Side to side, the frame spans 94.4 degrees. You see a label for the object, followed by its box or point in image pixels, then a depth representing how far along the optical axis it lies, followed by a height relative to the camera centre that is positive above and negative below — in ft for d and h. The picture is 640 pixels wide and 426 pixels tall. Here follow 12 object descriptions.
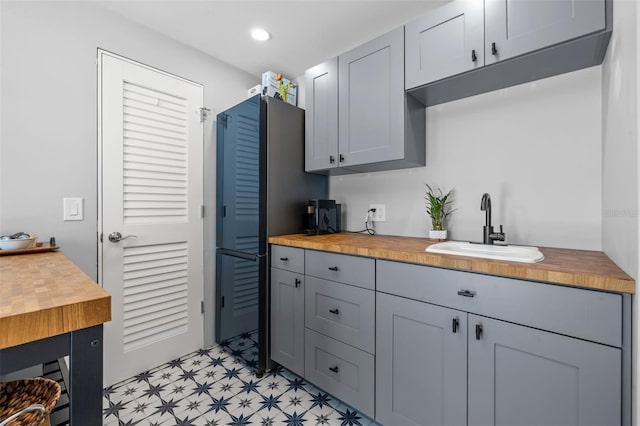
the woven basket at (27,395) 2.81 -1.87
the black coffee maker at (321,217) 7.02 -0.14
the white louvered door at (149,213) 6.26 -0.05
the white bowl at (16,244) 4.42 -0.51
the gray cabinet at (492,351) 3.12 -1.73
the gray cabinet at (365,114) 5.76 +2.07
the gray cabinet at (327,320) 5.02 -2.07
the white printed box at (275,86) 8.02 +3.43
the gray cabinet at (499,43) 3.96 +2.52
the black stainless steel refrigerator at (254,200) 6.61 +0.28
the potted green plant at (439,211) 6.07 +0.01
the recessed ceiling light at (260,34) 6.79 +4.13
